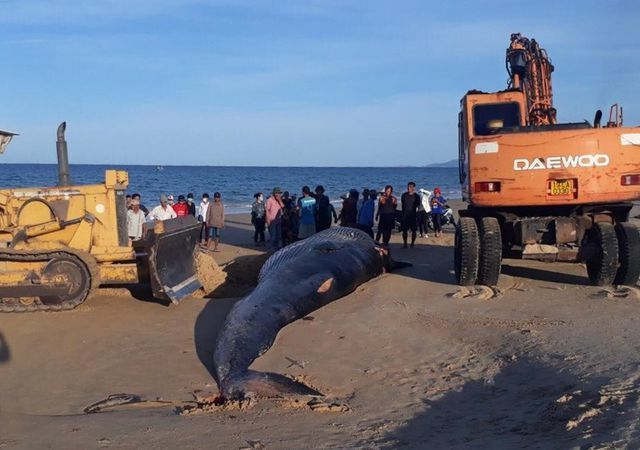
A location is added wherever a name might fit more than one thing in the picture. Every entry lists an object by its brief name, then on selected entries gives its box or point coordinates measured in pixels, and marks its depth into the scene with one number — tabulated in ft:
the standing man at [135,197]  49.58
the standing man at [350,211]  59.57
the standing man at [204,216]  64.28
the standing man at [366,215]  58.54
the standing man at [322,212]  59.77
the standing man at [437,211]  68.44
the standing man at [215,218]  62.49
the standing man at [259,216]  67.77
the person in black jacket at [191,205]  64.89
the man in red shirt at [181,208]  60.30
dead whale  22.12
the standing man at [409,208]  56.54
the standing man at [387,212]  56.08
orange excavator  34.81
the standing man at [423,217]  65.91
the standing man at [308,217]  59.82
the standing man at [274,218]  59.72
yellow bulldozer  36.52
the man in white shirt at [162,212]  54.34
